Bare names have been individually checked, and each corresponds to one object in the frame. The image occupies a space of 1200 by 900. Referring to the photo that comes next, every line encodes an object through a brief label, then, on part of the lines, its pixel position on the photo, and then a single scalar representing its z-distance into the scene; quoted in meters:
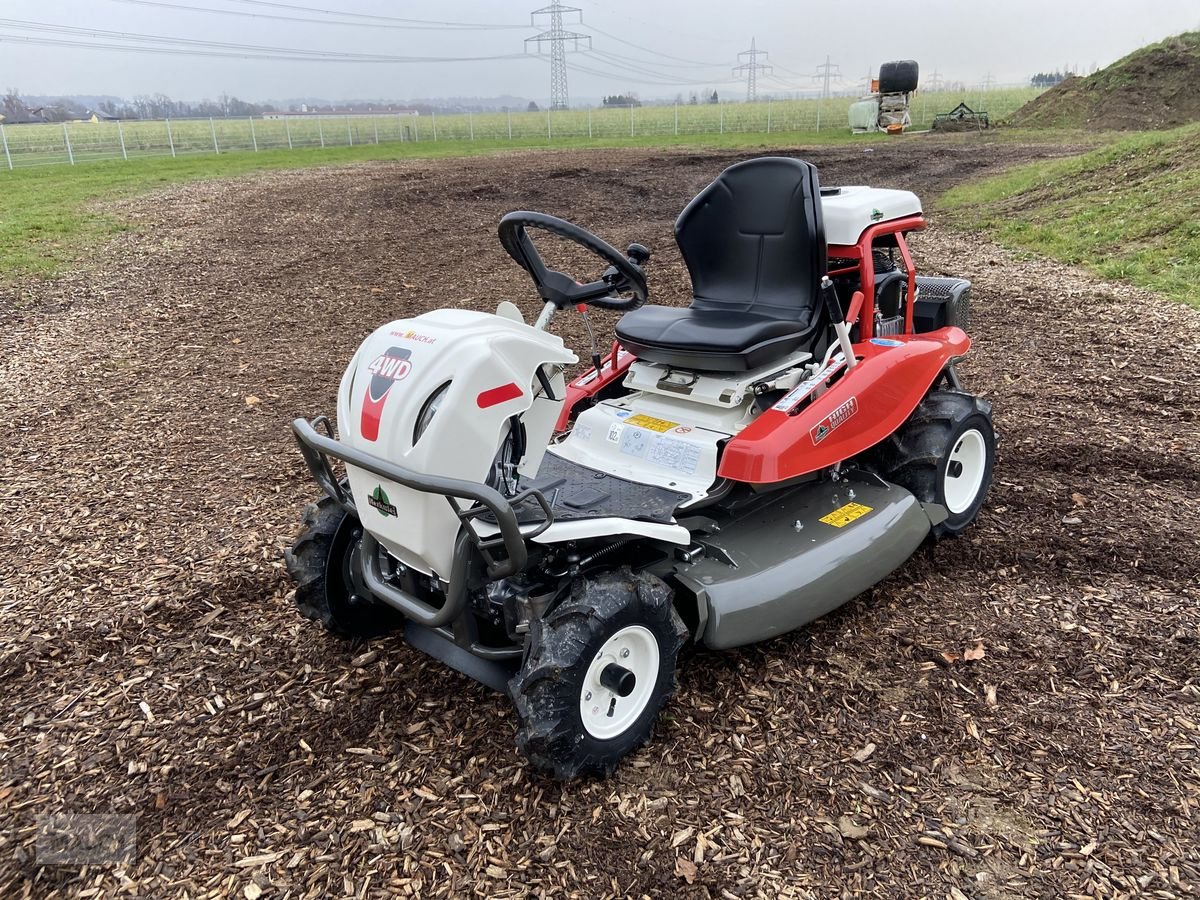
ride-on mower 2.60
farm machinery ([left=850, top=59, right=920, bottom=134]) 29.36
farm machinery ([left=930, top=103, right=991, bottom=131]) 28.09
